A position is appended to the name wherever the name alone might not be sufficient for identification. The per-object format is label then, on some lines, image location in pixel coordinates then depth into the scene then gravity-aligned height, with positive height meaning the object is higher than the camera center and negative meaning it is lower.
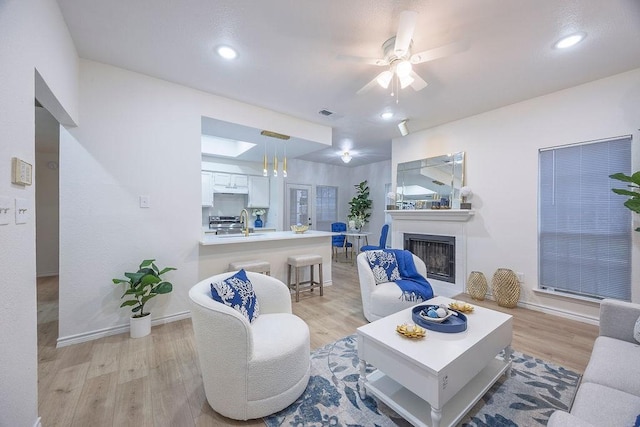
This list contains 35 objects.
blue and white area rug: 1.52 -1.26
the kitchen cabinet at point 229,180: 5.64 +0.77
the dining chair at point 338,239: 6.70 -0.70
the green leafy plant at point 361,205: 7.00 +0.24
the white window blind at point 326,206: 7.56 +0.22
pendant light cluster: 3.69 +1.19
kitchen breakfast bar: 3.19 -0.53
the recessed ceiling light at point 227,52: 2.26 +1.49
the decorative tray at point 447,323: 1.70 -0.77
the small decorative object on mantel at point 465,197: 3.79 +0.26
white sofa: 1.04 -0.84
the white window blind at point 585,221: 2.73 -0.09
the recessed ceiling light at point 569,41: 2.08 +1.49
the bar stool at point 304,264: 3.64 -0.77
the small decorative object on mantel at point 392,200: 4.81 +0.26
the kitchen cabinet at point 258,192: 6.18 +0.54
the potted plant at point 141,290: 2.45 -0.78
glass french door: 6.71 +0.21
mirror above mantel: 4.04 +0.55
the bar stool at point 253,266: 3.21 -0.68
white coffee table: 1.35 -0.91
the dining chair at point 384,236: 5.38 -0.49
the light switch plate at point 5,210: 1.12 +0.01
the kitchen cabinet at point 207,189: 5.43 +0.54
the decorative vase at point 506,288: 3.31 -0.99
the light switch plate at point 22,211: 1.26 +0.01
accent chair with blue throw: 2.71 -0.81
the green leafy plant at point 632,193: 2.28 +0.20
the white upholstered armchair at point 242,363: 1.45 -0.91
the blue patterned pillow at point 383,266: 3.01 -0.64
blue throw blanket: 2.75 -0.81
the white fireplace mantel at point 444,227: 3.94 -0.23
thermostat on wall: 1.22 +0.21
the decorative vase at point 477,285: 3.62 -1.05
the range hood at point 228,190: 5.61 +0.55
